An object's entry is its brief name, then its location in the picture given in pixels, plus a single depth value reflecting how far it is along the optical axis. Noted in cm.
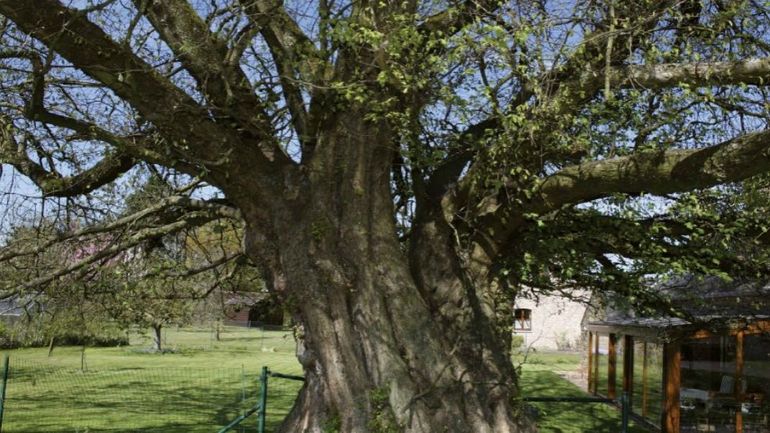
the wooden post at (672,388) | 1633
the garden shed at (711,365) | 1318
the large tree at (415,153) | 709
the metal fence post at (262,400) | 1011
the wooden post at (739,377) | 1474
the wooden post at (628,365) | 2181
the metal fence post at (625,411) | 1018
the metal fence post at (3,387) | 1303
